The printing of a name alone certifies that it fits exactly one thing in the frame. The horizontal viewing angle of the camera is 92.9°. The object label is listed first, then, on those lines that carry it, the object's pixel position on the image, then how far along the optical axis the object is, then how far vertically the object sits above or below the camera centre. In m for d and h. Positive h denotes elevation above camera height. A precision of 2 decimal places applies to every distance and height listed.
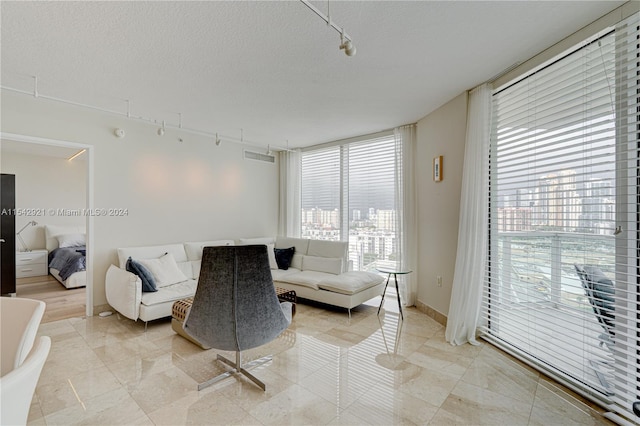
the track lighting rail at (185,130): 3.22 +1.24
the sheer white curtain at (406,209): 4.39 +0.06
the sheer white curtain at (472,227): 2.97 -0.14
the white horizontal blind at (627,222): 1.90 -0.05
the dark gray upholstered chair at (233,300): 2.13 -0.63
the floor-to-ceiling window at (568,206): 1.97 +0.06
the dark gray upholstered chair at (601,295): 2.03 -0.56
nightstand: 5.73 -0.99
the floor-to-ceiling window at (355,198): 4.90 +0.27
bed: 5.14 -0.77
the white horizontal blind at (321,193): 5.60 +0.37
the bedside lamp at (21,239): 5.96 -0.52
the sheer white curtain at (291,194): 6.03 +0.37
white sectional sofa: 3.43 -0.91
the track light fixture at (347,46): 1.80 +1.01
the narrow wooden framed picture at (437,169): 3.72 +0.55
